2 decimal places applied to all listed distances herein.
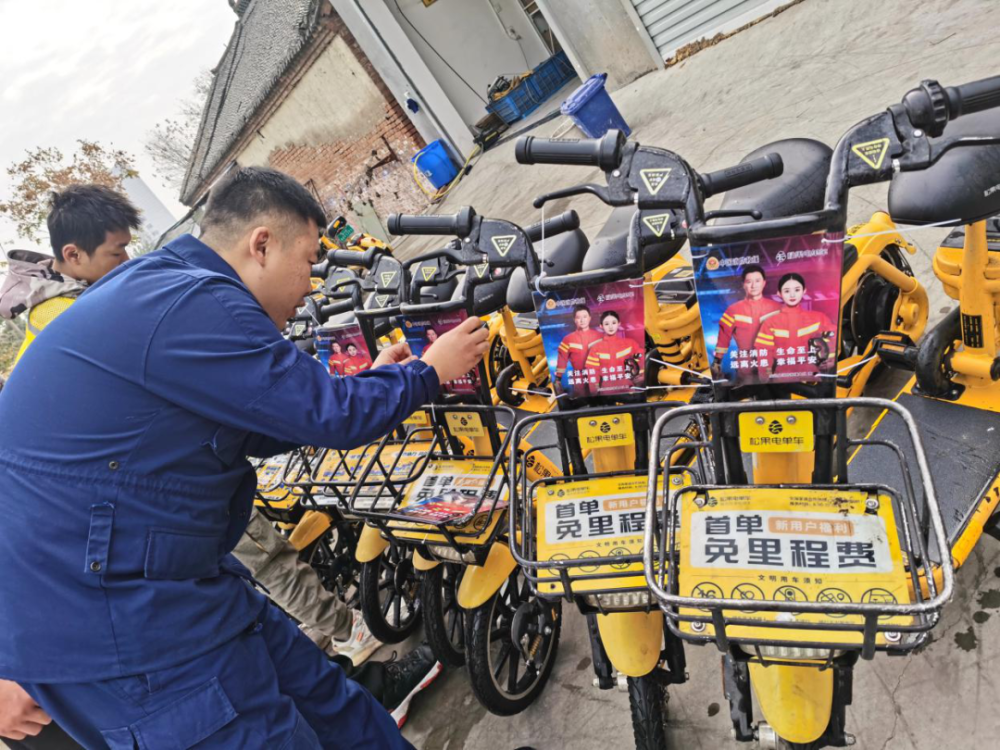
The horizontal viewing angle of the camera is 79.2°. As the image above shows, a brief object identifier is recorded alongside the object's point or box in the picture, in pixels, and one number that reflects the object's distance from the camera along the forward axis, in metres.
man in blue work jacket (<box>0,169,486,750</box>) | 1.43
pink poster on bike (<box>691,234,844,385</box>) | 1.42
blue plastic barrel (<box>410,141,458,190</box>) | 12.23
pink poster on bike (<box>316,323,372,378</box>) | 2.81
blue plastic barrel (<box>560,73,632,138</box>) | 7.00
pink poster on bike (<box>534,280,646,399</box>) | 1.76
